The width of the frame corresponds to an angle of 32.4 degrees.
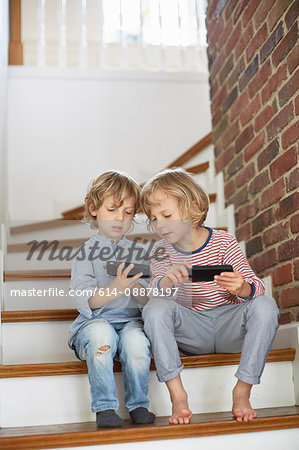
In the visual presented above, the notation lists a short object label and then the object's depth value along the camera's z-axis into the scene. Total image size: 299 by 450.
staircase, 1.23
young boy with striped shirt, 1.36
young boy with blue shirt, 1.34
